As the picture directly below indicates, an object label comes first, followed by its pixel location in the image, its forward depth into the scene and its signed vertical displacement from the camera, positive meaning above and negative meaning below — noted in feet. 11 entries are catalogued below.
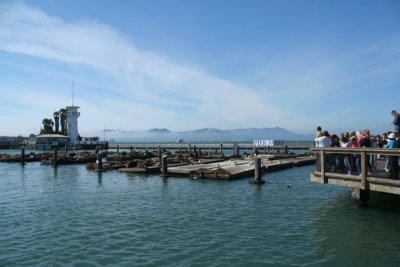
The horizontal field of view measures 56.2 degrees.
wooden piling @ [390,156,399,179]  39.58 -2.93
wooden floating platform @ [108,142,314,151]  233.04 -2.20
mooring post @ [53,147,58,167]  139.64 -4.65
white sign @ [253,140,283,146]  139.54 -0.08
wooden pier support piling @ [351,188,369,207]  48.80 -7.41
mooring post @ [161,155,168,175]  94.22 -5.56
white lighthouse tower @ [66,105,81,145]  307.37 +18.36
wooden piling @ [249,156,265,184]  77.25 -6.37
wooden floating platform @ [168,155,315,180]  85.66 -6.44
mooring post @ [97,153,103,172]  111.59 -5.50
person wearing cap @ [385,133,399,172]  44.80 -0.27
